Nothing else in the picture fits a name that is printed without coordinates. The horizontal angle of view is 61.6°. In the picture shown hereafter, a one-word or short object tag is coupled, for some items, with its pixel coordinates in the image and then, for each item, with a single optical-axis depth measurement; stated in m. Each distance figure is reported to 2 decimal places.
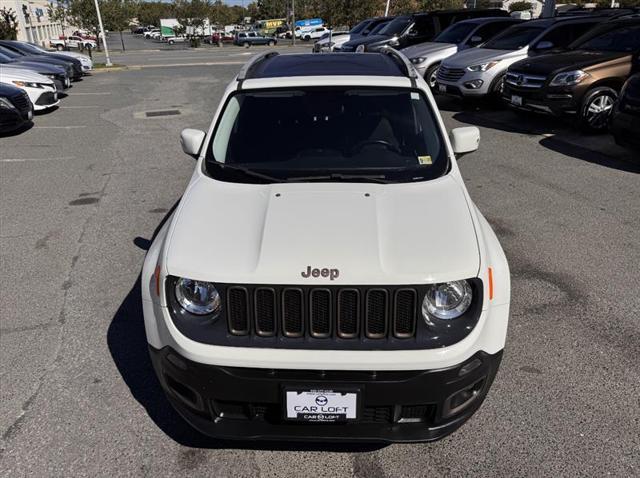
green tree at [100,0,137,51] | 41.56
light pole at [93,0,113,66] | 28.06
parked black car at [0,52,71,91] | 14.81
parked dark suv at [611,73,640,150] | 7.40
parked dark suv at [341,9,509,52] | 17.41
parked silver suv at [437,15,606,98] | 11.44
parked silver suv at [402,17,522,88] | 13.98
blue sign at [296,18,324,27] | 59.30
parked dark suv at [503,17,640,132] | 9.17
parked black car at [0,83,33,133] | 10.35
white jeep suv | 2.37
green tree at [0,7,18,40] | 27.69
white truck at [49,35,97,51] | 48.14
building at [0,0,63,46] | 51.00
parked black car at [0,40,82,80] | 17.78
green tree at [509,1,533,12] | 60.84
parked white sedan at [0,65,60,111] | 12.61
